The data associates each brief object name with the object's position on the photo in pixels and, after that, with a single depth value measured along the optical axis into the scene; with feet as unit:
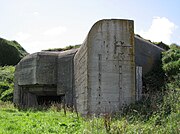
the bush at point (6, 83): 73.89
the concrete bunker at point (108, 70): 34.47
